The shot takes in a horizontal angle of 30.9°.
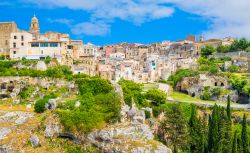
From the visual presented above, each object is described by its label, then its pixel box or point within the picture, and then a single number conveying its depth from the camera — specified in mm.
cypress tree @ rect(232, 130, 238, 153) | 46844
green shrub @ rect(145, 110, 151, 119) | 55503
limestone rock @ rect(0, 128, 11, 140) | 44184
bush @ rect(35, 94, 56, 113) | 47800
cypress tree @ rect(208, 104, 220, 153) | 48312
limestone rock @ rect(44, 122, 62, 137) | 44156
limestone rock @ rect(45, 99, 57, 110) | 47531
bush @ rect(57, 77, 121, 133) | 44406
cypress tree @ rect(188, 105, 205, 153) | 49000
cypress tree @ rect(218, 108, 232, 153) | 47750
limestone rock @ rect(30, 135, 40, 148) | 43150
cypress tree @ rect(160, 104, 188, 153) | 50406
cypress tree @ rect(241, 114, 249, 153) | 48969
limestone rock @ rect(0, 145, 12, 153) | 42553
